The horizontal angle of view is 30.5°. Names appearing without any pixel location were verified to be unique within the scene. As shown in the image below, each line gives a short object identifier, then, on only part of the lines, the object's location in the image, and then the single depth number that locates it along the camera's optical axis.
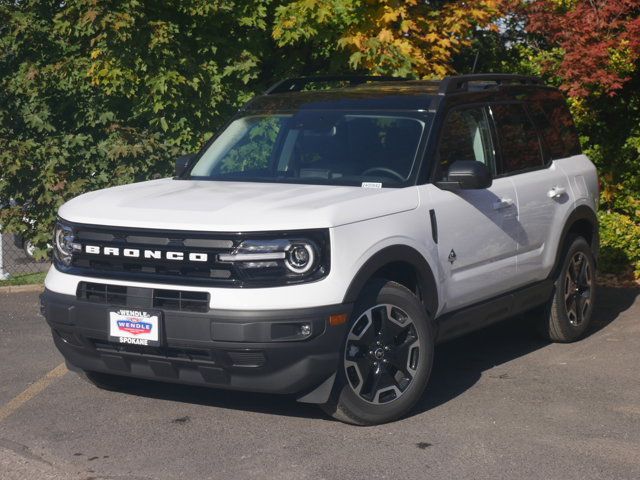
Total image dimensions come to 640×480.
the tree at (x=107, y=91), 11.40
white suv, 5.97
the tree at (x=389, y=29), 11.02
